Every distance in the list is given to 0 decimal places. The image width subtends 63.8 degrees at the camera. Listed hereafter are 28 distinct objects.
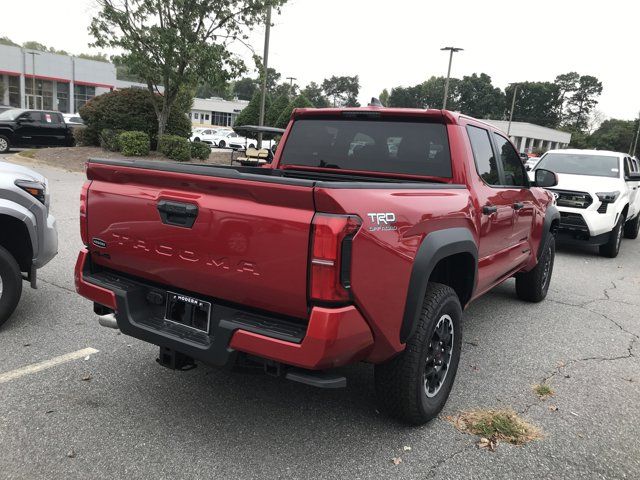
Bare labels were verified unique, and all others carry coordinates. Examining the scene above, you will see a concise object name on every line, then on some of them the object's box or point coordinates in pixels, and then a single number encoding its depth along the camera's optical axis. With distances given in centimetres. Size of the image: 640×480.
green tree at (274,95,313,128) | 3019
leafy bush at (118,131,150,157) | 1744
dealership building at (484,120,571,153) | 8069
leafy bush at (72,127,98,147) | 1966
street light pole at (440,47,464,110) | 3381
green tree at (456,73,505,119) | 11488
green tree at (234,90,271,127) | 3390
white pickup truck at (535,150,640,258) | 858
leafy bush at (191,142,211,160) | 1941
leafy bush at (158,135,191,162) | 1802
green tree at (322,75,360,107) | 14488
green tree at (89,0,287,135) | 1692
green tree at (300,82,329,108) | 12248
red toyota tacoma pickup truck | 227
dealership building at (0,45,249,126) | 4919
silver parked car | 399
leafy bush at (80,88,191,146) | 1888
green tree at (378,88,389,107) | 11369
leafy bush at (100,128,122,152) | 1819
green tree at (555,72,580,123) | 12644
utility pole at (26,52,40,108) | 4862
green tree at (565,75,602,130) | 12588
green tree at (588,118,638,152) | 8256
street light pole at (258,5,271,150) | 1784
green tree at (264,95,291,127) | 3928
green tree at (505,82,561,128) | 12144
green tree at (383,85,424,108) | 12474
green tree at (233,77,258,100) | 14275
